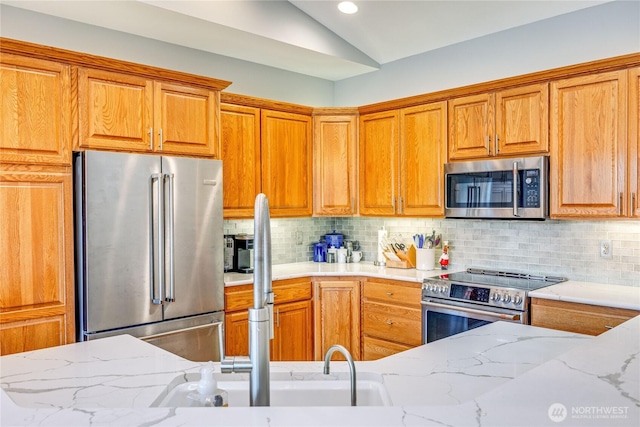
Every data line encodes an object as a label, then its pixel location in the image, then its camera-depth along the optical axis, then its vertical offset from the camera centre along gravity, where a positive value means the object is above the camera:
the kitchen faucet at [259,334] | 1.15 -0.29
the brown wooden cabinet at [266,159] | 3.83 +0.41
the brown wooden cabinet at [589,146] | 2.95 +0.38
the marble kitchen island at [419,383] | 0.94 -0.46
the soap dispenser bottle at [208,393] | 1.20 -0.45
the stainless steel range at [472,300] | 3.09 -0.61
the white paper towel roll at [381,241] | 4.36 -0.29
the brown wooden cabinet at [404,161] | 3.85 +0.39
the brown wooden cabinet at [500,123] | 3.29 +0.60
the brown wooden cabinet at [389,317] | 3.62 -0.83
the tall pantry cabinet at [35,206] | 2.61 +0.03
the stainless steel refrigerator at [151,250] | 2.82 -0.24
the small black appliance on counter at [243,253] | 3.89 -0.34
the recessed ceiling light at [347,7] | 3.67 +1.52
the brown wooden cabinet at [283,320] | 3.50 -0.84
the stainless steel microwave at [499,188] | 3.27 +0.14
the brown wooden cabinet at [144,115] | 2.90 +0.61
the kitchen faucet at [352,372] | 1.24 -0.41
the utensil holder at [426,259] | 4.03 -0.41
